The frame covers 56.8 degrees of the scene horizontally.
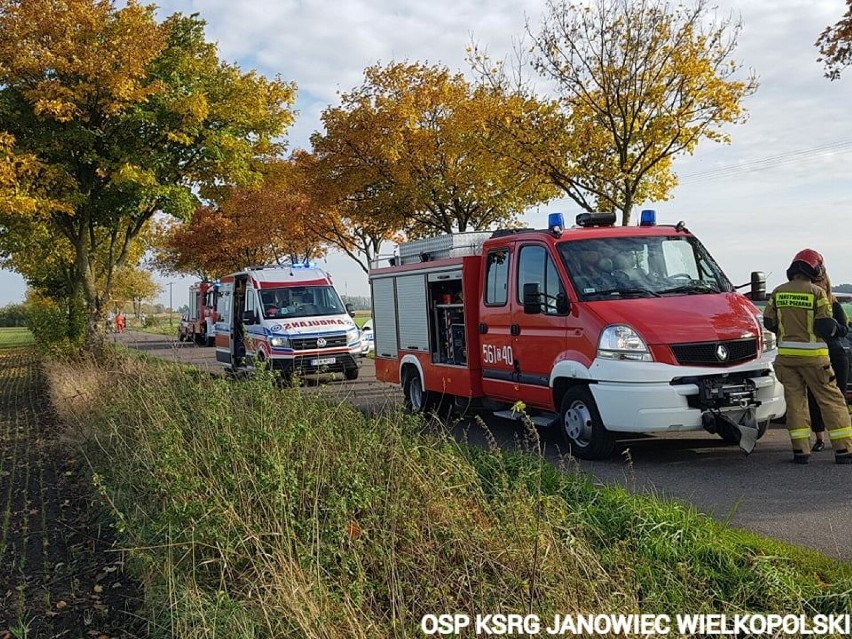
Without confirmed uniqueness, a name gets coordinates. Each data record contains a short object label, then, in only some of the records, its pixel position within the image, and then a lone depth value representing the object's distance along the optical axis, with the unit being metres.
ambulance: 16.22
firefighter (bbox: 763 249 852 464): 7.30
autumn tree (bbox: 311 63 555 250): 21.88
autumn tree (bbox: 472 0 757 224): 13.87
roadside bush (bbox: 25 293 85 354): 20.61
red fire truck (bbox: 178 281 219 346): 37.91
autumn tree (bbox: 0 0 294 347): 15.12
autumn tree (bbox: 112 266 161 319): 51.26
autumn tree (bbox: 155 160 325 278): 34.81
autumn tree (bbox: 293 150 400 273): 23.28
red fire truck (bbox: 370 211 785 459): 7.32
